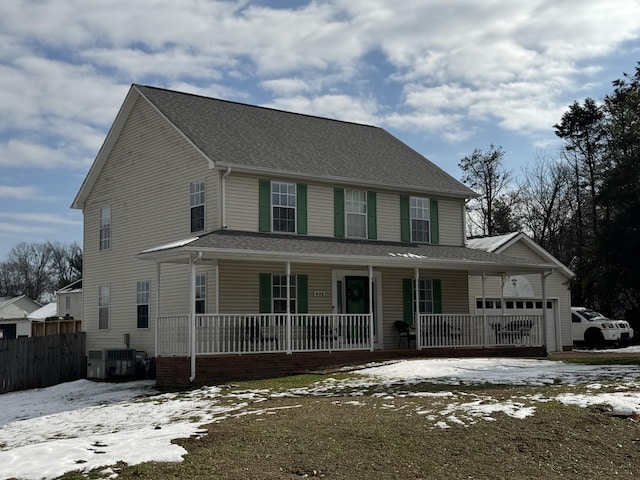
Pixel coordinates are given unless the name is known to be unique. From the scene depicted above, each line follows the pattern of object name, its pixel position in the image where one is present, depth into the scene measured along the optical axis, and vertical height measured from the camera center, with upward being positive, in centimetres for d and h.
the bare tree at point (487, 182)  5012 +810
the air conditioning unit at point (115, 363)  2228 -130
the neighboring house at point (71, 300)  4341 +94
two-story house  1948 +199
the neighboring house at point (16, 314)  5368 +30
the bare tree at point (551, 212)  4853 +606
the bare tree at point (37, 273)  9294 +533
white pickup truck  3250 -94
